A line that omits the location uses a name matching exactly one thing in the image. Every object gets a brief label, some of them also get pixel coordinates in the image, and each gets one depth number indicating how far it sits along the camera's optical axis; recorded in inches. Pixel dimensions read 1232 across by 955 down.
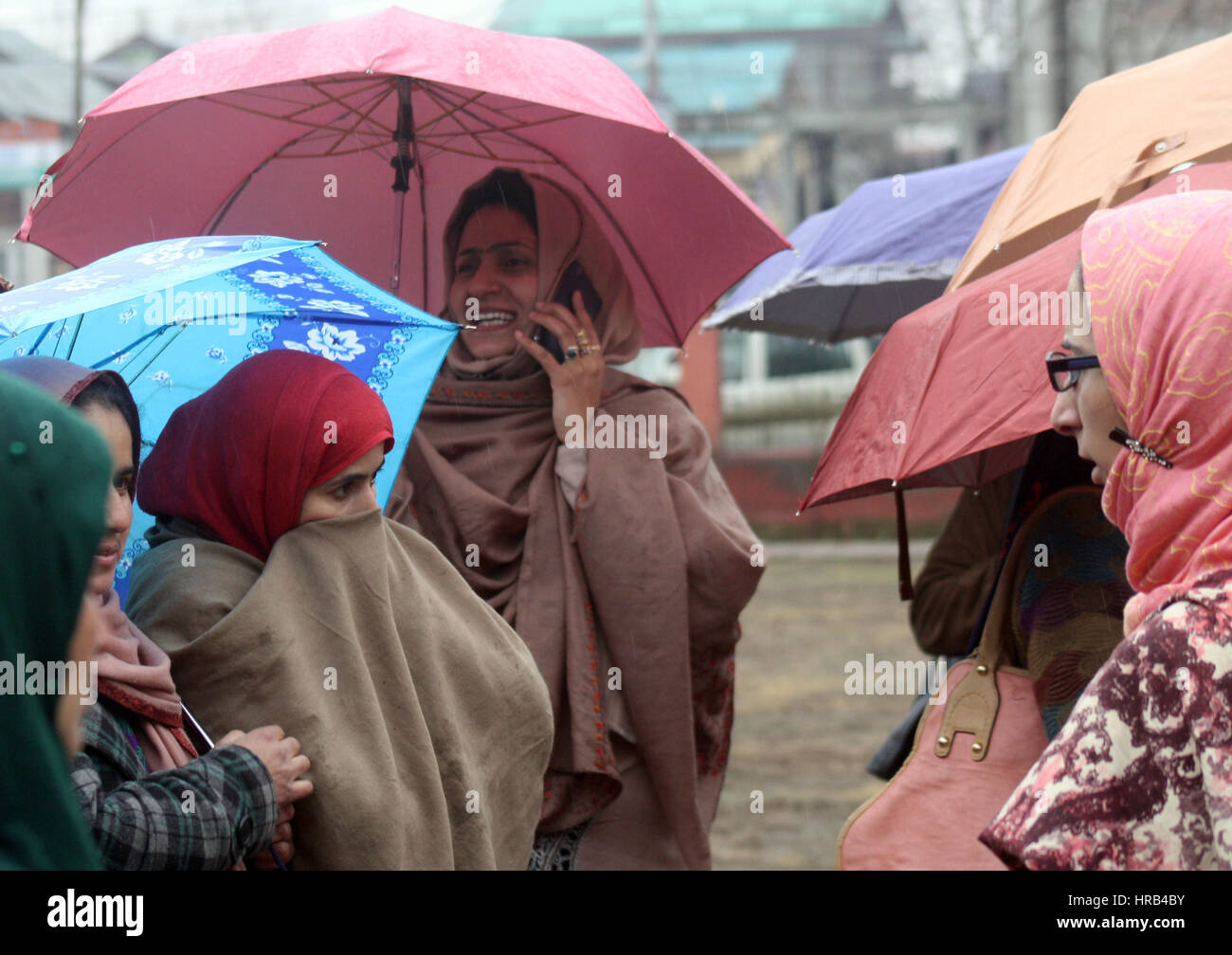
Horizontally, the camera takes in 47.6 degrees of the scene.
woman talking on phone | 113.0
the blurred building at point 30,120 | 746.2
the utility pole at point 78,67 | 524.1
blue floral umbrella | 79.5
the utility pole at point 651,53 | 727.7
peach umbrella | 96.2
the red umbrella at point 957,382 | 92.3
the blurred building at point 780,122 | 635.5
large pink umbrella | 115.7
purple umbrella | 161.6
